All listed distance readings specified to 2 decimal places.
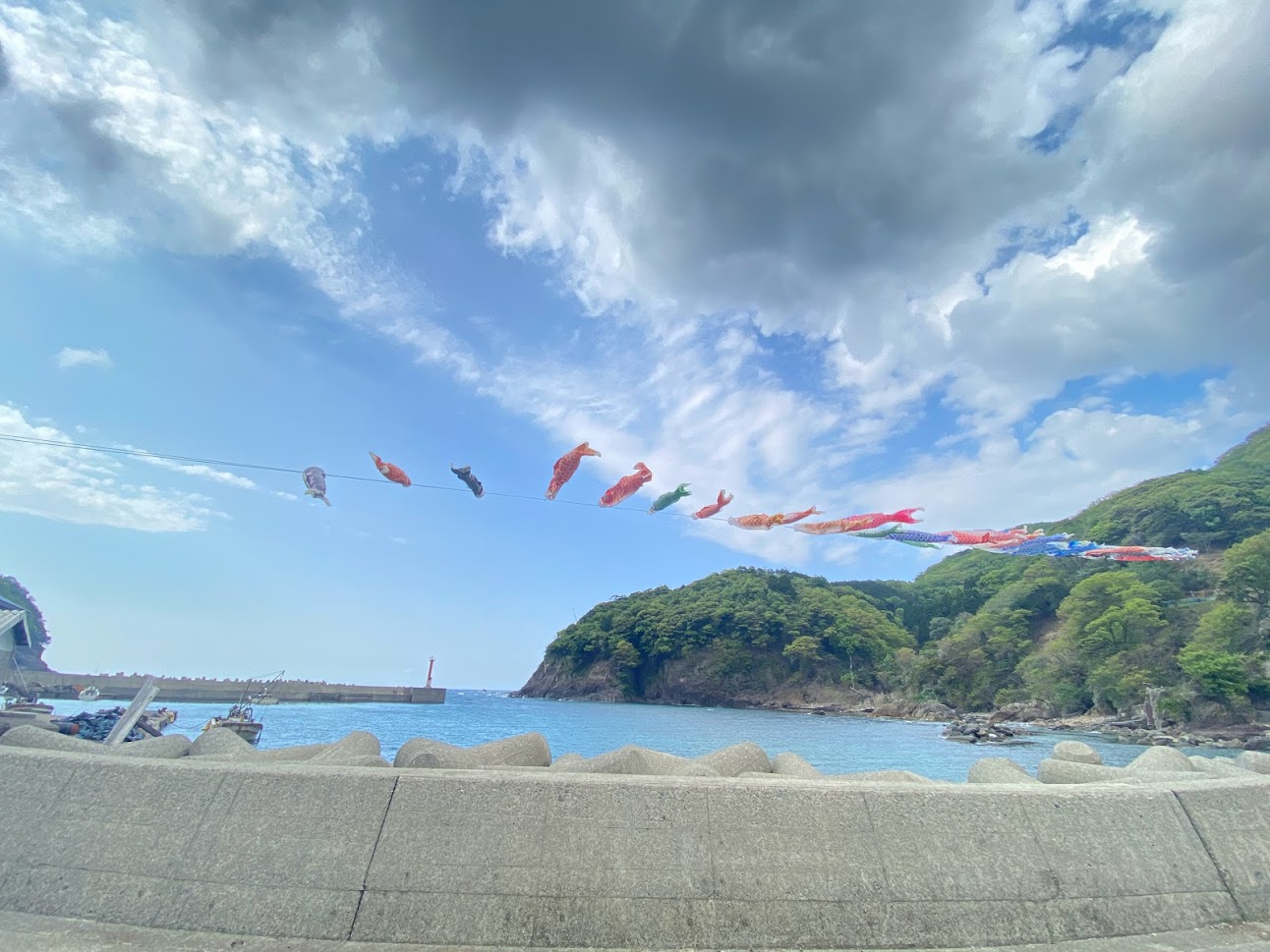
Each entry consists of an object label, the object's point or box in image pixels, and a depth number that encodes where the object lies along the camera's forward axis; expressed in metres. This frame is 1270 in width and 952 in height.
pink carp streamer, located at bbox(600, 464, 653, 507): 11.36
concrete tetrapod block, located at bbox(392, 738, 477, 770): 5.30
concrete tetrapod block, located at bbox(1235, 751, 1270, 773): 6.90
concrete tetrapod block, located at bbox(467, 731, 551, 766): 6.70
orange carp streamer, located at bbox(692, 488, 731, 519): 11.77
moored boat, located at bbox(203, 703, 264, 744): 30.62
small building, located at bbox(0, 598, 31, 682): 21.57
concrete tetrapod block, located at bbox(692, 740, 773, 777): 6.46
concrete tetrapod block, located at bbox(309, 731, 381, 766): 6.32
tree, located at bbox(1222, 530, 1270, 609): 60.06
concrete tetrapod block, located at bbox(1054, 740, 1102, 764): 7.93
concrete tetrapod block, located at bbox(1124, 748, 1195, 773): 7.03
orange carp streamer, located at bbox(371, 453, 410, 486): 10.97
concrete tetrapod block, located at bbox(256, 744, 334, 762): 6.46
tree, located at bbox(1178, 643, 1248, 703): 48.50
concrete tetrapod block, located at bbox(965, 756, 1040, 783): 6.23
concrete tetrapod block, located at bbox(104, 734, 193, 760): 6.02
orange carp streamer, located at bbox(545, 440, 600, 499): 11.36
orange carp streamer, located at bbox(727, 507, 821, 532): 11.46
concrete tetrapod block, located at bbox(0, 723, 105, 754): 4.92
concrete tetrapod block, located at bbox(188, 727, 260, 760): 6.53
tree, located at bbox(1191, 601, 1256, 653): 54.66
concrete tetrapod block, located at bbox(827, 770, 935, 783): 5.70
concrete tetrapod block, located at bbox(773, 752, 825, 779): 6.53
